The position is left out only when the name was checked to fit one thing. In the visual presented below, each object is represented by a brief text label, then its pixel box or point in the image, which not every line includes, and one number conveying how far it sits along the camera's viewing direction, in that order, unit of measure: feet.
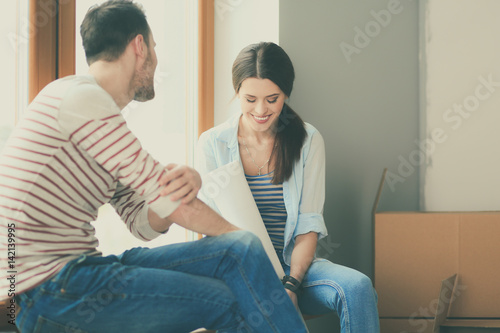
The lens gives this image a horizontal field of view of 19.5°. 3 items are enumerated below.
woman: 14.06
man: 11.88
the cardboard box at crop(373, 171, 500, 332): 14.42
